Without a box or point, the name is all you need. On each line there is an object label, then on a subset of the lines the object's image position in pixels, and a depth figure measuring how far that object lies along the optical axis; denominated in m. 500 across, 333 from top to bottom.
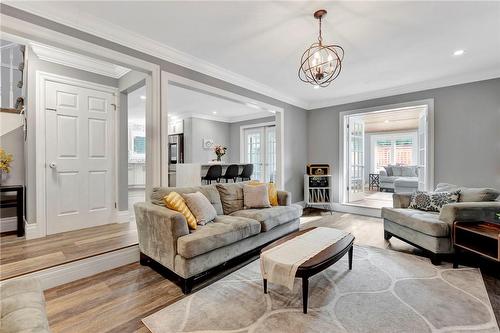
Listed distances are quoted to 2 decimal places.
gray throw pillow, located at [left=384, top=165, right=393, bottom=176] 9.00
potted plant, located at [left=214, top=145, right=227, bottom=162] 5.79
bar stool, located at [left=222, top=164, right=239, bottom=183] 5.60
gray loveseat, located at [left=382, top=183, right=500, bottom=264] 2.65
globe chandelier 2.35
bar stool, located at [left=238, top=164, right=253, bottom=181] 5.91
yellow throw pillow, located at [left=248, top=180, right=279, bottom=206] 3.70
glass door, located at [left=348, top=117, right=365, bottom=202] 5.57
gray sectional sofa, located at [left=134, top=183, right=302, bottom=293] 2.17
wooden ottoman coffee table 1.81
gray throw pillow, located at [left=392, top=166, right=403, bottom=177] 8.83
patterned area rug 1.70
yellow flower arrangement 3.30
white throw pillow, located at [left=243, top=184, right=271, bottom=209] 3.46
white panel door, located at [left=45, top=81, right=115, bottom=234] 3.41
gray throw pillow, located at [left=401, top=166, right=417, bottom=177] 8.69
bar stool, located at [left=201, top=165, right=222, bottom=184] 5.09
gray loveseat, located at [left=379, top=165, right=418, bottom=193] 8.54
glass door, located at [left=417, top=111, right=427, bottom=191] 4.44
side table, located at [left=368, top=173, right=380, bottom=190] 9.45
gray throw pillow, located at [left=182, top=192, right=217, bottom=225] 2.67
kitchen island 4.65
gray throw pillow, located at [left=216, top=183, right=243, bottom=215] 3.35
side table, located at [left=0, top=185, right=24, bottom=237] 3.23
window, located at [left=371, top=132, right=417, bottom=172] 9.87
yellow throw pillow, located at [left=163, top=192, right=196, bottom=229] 2.48
